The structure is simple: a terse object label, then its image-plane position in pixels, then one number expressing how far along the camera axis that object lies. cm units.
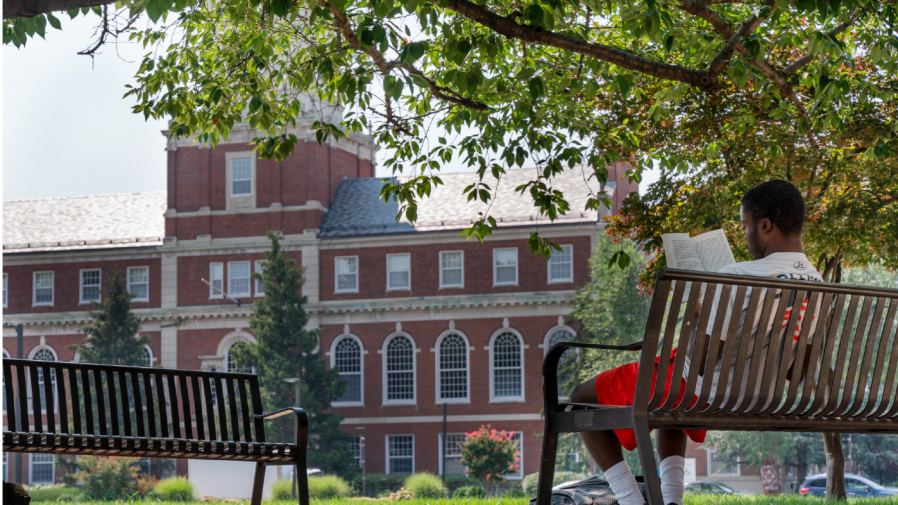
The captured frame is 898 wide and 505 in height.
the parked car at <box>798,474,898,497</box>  3925
